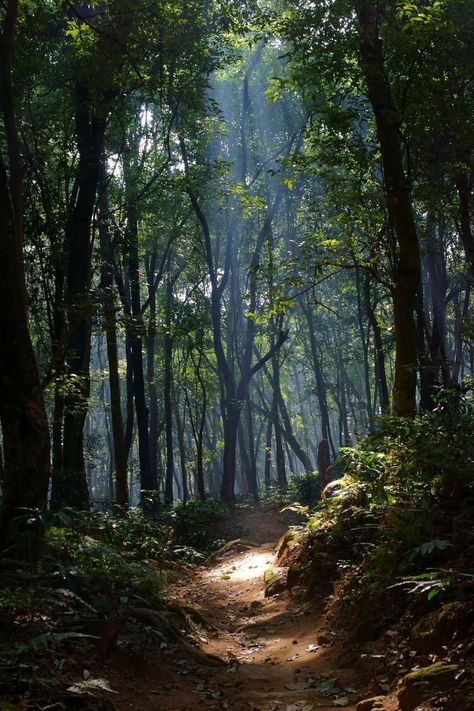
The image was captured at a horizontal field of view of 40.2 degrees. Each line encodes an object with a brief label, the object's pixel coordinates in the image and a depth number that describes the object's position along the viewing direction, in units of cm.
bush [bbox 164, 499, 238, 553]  1513
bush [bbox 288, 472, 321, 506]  2078
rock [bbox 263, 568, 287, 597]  852
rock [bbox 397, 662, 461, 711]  367
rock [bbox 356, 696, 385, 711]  399
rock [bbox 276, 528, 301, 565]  903
